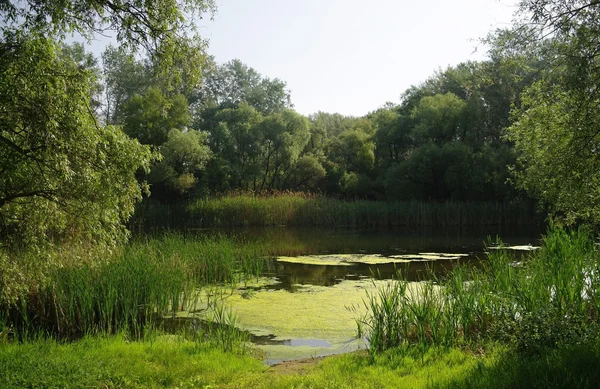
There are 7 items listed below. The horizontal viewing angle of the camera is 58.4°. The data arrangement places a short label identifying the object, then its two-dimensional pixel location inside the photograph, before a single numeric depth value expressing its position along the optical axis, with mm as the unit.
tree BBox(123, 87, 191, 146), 39000
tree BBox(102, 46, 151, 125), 51312
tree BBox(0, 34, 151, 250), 7051
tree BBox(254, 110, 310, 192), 41125
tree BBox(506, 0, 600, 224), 6535
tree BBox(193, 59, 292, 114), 56281
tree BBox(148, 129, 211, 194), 34844
